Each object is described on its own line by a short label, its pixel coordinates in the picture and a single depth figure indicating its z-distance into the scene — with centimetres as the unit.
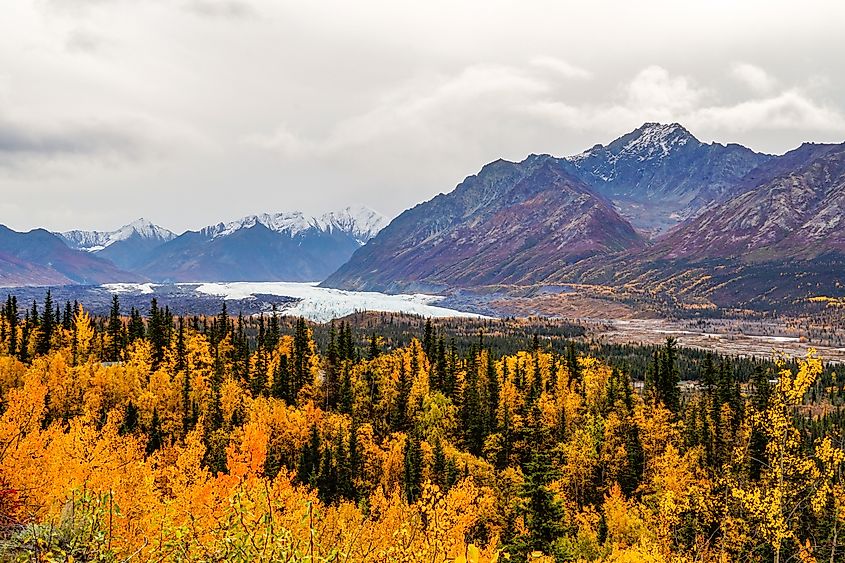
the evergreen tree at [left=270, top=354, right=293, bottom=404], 11425
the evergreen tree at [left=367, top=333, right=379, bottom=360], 13388
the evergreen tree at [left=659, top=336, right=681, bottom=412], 10425
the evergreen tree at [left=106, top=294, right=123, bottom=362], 12626
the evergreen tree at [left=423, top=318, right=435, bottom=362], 13788
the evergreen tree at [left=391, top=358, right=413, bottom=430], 10675
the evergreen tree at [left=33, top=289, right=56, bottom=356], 11831
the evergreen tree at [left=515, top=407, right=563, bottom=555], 5244
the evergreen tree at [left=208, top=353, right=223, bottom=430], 9375
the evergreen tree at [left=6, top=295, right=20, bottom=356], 11819
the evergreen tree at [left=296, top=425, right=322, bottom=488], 8438
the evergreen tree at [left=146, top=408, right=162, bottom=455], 8497
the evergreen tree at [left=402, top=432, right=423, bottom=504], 8194
